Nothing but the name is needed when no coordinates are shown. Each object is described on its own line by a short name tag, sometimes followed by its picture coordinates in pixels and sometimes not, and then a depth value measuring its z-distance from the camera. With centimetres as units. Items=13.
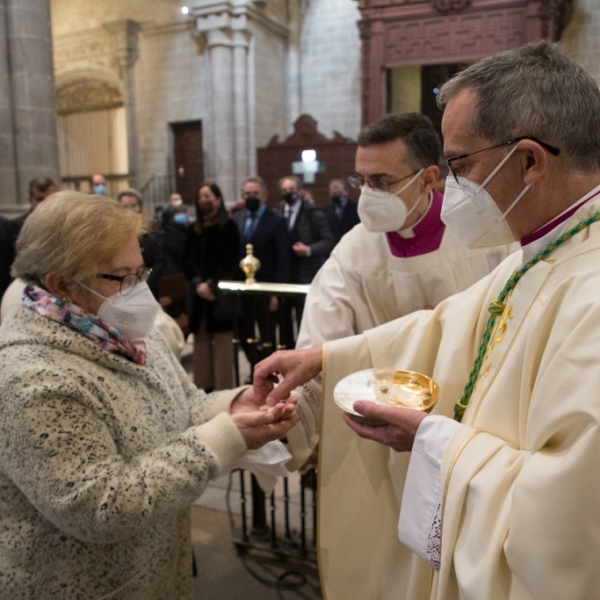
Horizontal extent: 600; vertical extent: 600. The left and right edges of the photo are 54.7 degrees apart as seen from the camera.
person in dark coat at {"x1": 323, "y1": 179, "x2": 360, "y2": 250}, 636
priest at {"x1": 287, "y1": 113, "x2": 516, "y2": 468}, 220
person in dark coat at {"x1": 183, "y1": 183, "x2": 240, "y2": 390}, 445
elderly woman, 128
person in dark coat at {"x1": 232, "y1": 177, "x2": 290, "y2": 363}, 499
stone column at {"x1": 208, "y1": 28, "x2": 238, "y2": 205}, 1091
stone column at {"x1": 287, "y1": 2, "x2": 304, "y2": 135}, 1203
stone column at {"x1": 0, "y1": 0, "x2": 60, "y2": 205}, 673
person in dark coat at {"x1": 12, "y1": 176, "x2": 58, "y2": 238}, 449
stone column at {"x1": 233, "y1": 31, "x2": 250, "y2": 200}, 1096
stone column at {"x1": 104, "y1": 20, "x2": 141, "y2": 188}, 1205
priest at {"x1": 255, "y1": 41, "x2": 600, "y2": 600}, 96
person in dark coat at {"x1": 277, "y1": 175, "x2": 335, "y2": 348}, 532
